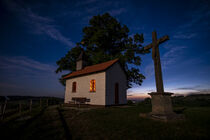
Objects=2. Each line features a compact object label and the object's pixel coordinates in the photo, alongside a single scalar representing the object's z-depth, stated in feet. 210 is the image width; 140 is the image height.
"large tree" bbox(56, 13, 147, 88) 66.64
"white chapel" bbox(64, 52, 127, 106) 42.65
